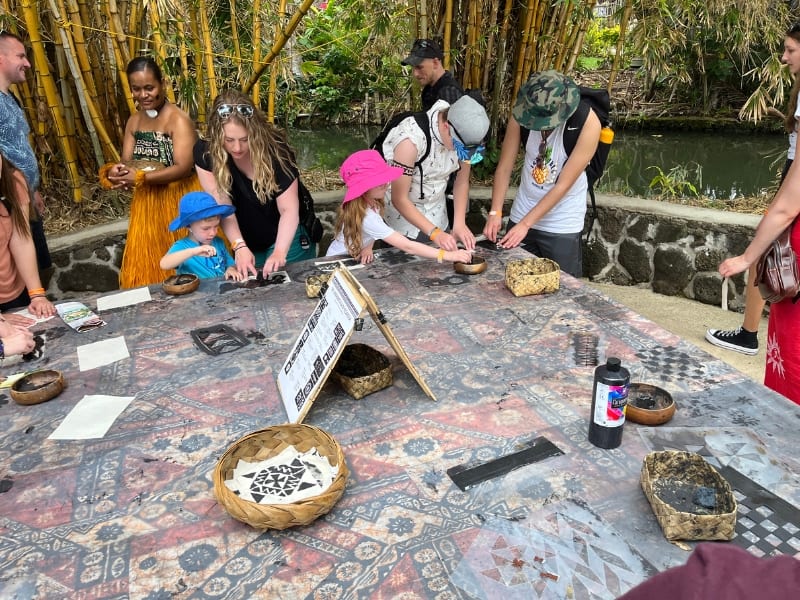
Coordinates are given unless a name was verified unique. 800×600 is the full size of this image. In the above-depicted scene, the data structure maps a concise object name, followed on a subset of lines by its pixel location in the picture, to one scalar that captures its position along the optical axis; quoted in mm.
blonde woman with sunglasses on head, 2631
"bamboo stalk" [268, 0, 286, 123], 3823
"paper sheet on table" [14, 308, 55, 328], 2336
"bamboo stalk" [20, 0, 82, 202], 3289
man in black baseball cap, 3625
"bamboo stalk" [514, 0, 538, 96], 4125
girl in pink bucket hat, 2562
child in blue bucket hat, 2627
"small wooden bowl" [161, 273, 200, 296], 2492
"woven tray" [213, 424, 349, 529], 1218
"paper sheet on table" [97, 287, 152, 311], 2451
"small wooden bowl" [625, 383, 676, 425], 1534
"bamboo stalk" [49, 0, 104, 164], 3533
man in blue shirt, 2873
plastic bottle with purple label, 1376
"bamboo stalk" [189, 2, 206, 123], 3789
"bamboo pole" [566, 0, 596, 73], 4074
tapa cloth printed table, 1158
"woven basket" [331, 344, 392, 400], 1734
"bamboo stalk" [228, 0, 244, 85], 3859
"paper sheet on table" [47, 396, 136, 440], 1625
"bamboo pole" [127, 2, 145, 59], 3765
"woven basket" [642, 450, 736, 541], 1168
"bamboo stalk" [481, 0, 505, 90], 4248
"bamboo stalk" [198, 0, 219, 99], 3482
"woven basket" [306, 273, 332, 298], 2416
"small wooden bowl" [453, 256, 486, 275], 2625
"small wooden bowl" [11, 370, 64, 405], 1758
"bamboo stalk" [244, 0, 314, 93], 3037
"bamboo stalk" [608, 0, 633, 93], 4430
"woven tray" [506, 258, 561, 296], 2352
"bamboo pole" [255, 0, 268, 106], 3494
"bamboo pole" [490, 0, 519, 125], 4312
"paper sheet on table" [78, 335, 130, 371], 2004
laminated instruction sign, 1562
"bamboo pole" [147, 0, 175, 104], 3641
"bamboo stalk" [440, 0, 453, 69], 4098
